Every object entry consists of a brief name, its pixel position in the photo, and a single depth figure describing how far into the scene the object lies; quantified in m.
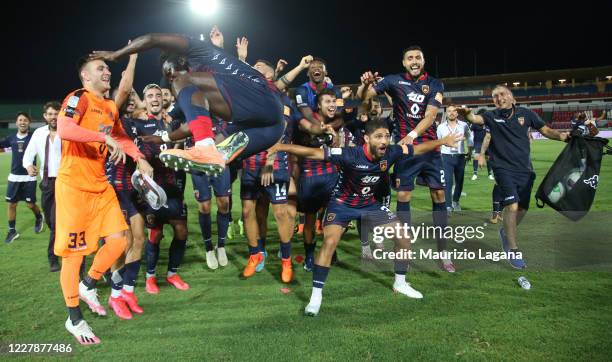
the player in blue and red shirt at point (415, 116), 5.70
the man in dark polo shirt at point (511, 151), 5.68
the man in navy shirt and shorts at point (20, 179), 8.73
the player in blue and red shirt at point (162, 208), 5.29
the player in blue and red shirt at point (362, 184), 4.61
